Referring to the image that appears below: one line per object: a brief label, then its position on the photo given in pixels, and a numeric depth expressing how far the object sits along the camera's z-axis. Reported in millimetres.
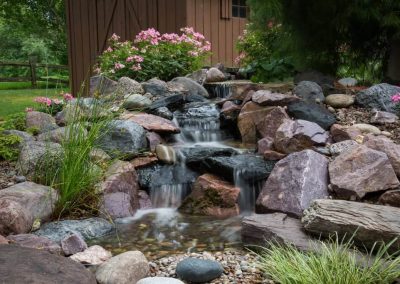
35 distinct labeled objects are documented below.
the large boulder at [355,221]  3049
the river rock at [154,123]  5723
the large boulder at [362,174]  4039
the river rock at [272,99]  5867
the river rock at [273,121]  5574
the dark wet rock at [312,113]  5410
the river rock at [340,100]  5973
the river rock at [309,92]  6109
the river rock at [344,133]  5090
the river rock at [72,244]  3445
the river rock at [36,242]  3375
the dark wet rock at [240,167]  4781
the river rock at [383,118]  5420
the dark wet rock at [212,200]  4555
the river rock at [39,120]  5645
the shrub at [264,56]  7746
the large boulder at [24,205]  3580
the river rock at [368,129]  5198
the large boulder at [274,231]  3330
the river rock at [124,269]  2914
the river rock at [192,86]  7490
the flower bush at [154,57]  8070
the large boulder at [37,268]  2381
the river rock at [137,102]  6389
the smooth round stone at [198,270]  2930
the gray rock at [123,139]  5125
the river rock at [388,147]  4246
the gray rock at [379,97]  5727
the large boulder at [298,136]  4973
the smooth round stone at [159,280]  2714
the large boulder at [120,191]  4422
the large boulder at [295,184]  4086
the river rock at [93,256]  3283
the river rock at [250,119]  5930
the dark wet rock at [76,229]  3705
